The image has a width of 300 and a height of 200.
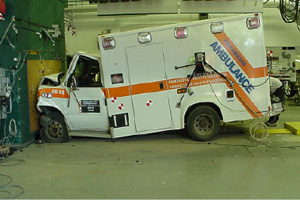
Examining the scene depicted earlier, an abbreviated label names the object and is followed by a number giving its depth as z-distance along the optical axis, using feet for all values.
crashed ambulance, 22.58
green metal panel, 22.44
